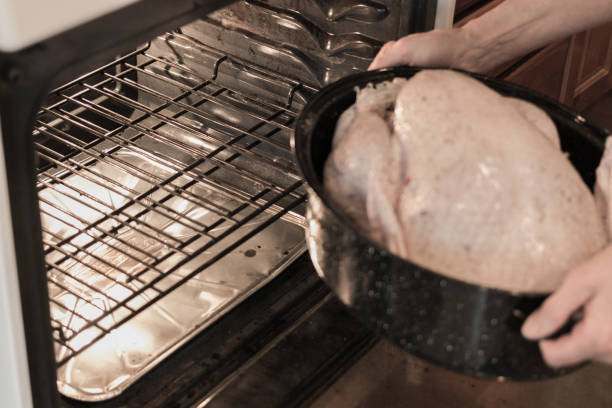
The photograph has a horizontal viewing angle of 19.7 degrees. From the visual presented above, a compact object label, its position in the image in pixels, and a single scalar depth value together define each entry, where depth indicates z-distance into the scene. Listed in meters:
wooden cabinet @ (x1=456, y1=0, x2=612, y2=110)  2.84
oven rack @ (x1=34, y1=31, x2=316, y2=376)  2.23
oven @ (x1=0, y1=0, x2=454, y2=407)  1.67
